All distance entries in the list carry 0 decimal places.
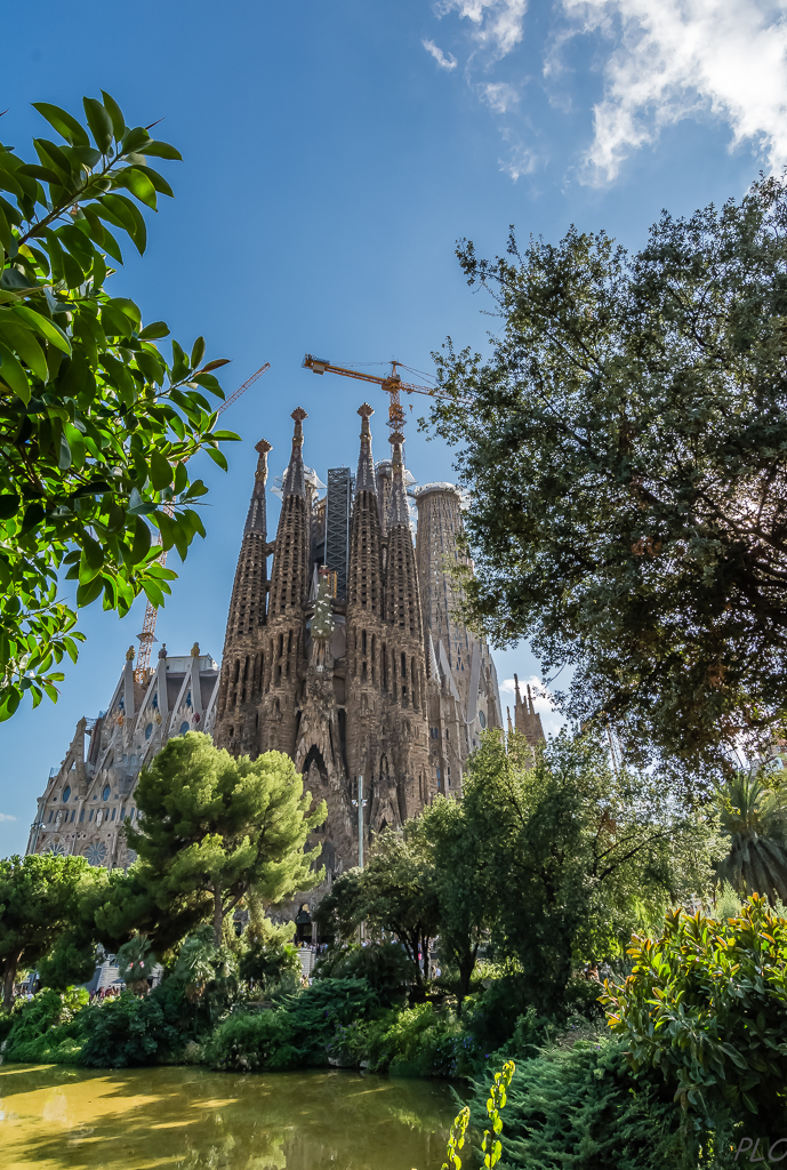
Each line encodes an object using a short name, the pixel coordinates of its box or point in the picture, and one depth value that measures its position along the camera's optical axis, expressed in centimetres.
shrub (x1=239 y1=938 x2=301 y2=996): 1769
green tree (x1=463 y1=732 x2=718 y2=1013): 1080
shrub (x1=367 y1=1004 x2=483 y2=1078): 1181
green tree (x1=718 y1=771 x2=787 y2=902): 2086
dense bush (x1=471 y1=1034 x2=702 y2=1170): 465
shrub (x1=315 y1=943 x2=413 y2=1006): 1623
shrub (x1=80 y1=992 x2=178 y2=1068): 1474
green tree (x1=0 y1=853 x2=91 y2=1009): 1950
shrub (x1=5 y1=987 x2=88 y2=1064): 1559
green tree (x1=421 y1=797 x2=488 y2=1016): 1273
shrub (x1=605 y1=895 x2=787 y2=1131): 393
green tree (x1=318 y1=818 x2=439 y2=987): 1727
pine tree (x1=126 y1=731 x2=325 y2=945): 1819
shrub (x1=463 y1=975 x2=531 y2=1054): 1151
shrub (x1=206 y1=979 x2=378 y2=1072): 1400
